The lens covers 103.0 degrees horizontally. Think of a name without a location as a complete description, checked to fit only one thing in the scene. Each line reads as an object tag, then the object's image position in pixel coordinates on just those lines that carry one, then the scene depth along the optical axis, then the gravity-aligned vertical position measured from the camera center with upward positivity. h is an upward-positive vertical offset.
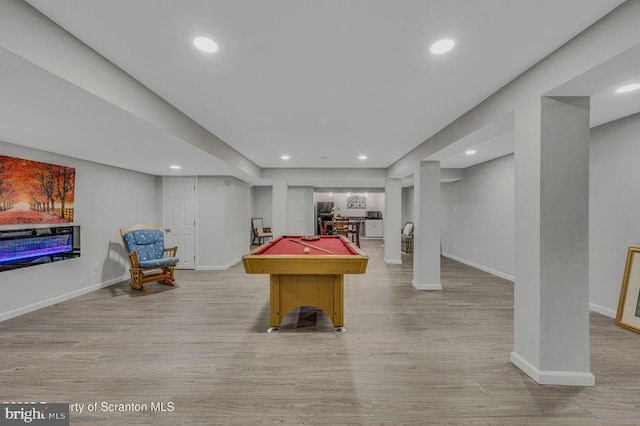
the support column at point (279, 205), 5.98 +0.21
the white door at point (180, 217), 5.85 -0.09
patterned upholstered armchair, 4.34 -0.76
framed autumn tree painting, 3.11 +0.27
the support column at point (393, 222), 6.51 -0.20
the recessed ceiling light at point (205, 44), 1.61 +1.10
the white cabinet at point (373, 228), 12.86 -0.69
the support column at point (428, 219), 4.23 -0.07
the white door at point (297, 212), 9.34 +0.07
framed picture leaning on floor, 2.85 -0.90
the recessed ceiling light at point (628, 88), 2.19 +1.13
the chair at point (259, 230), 9.32 -0.63
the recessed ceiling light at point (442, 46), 1.63 +1.11
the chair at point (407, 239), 8.25 -0.82
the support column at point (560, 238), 1.87 -0.16
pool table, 2.56 -0.59
